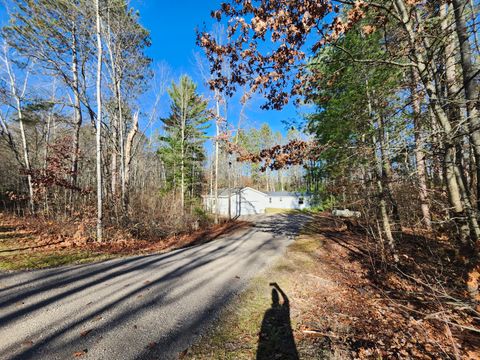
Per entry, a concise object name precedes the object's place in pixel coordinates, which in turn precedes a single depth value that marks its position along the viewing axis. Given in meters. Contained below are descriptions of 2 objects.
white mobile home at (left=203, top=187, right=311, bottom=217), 26.96
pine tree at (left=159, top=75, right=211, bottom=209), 18.62
